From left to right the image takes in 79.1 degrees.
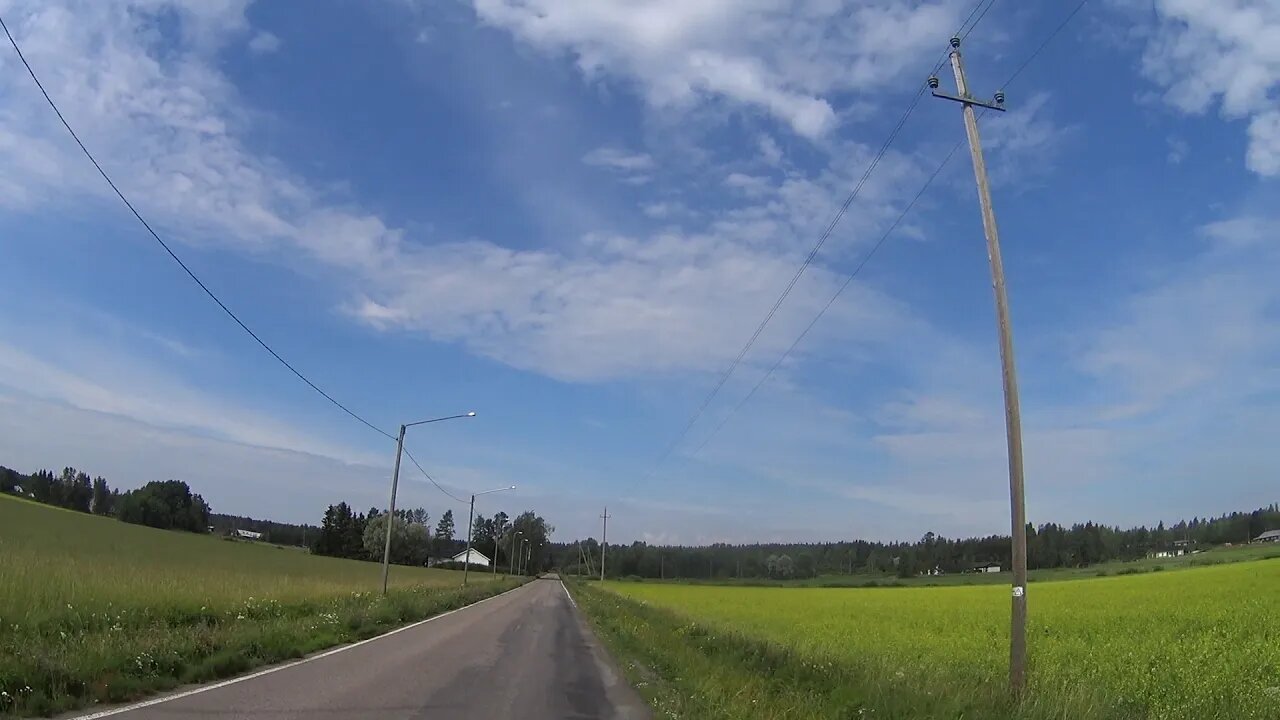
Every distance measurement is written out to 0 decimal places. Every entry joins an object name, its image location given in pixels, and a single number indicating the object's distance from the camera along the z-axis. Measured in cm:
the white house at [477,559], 14364
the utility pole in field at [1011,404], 970
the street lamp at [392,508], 3155
